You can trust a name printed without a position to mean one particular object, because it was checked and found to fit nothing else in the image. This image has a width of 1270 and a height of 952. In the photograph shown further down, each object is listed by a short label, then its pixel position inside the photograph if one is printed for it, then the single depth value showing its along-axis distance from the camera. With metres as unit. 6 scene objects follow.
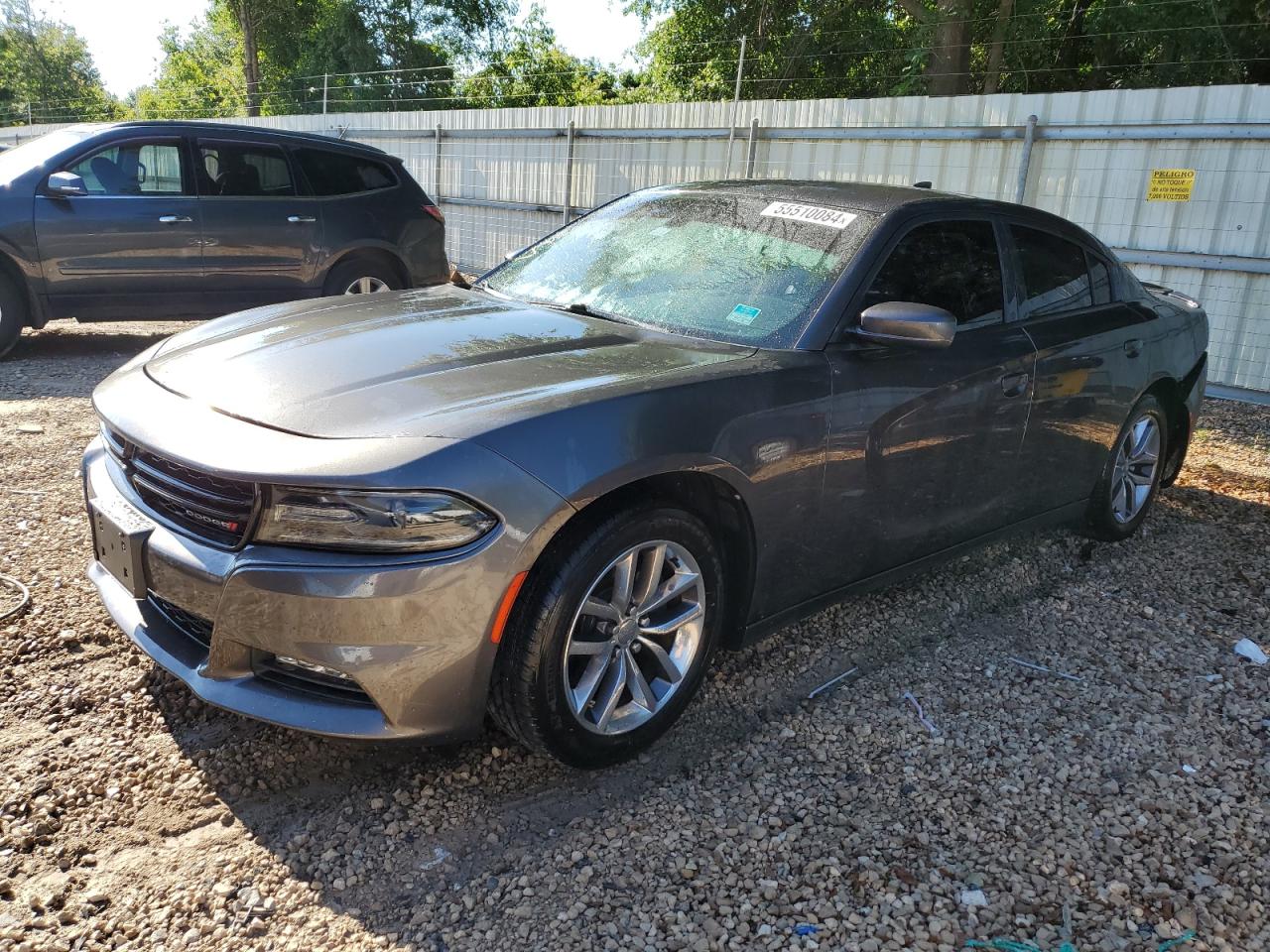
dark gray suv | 7.20
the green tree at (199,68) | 41.16
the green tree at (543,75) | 29.92
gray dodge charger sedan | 2.33
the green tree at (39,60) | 46.31
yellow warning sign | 8.23
